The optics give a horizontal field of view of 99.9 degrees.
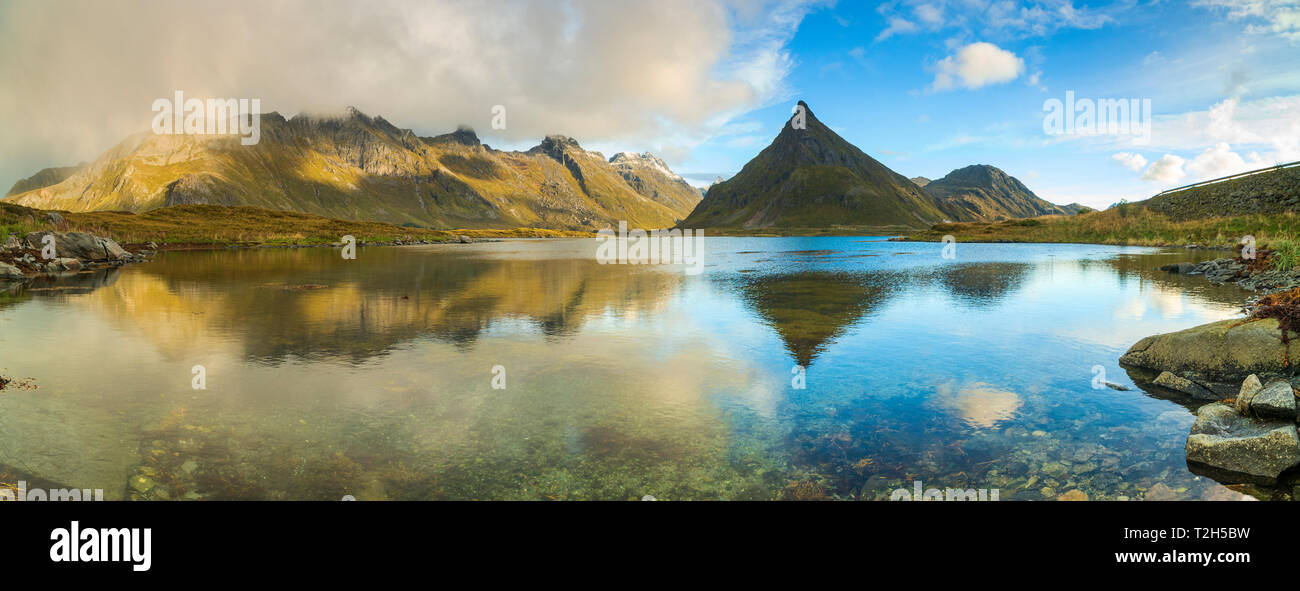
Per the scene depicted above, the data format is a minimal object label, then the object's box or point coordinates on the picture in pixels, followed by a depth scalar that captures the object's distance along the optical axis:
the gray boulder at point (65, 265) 47.70
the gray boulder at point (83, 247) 53.84
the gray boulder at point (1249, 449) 8.46
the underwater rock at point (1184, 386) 12.48
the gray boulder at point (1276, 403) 9.73
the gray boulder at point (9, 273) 38.91
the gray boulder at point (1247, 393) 10.21
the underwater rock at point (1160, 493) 8.03
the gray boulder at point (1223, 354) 12.72
